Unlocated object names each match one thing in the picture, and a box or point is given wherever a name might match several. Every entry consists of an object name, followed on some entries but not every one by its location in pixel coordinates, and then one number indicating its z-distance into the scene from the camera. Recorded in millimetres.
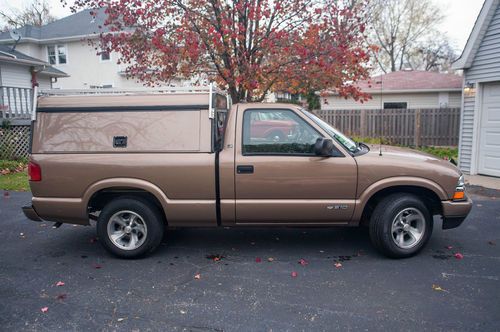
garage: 9734
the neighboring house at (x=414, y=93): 21270
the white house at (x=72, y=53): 27078
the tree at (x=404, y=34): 36969
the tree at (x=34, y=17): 38241
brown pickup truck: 4648
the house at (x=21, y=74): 15898
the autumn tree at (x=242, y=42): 8500
